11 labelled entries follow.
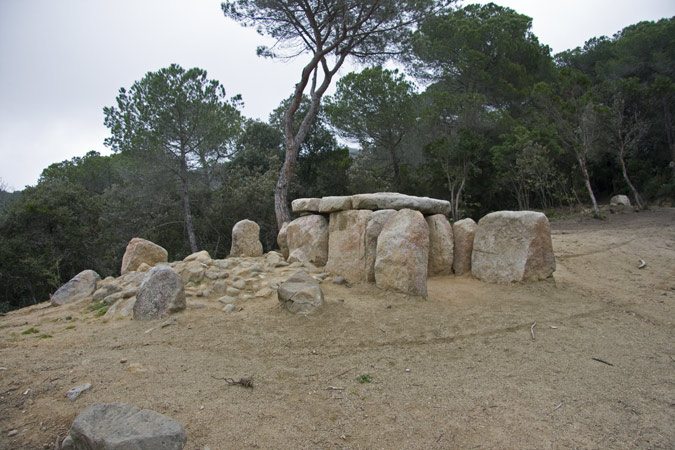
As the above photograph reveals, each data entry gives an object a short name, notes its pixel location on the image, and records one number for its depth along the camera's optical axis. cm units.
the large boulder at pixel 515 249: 525
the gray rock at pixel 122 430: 188
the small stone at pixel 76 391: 266
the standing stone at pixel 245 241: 772
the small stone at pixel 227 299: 485
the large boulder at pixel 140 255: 683
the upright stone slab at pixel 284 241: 725
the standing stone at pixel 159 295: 442
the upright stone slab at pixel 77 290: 578
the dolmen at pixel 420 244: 493
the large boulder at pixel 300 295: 432
